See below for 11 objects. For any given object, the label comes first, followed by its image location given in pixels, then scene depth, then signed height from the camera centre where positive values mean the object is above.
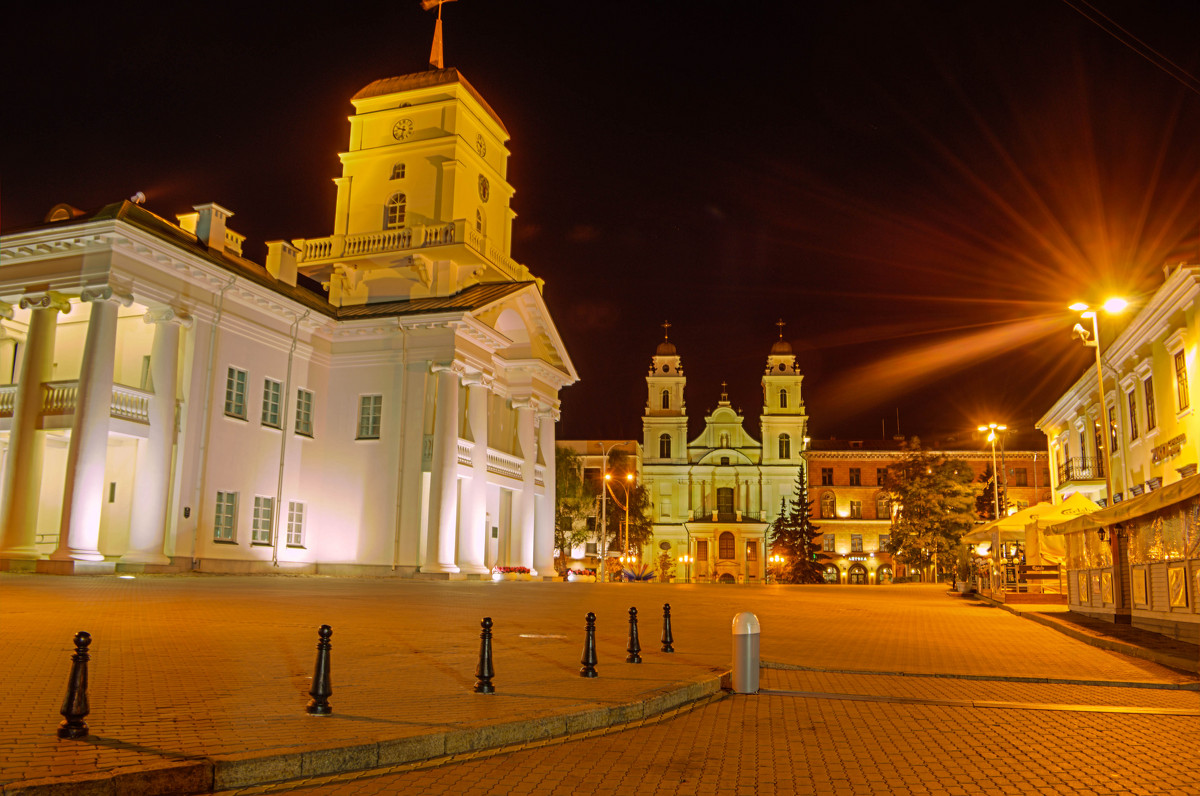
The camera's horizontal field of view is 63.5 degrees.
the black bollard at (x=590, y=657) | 9.71 -1.04
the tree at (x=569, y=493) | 59.91 +3.63
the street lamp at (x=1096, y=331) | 22.45 +5.96
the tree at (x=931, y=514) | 59.34 +2.88
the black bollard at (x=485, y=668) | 8.34 -1.02
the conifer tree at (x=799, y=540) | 84.94 +1.60
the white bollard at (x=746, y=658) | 10.02 -1.04
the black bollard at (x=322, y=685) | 7.00 -1.01
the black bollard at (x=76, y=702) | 5.89 -0.98
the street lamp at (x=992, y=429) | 41.73 +5.74
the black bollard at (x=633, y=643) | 11.14 -1.03
